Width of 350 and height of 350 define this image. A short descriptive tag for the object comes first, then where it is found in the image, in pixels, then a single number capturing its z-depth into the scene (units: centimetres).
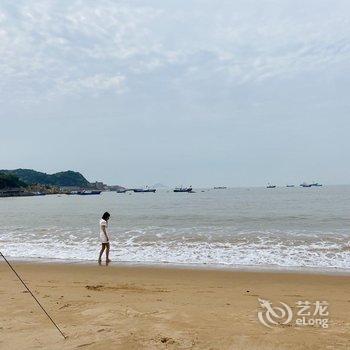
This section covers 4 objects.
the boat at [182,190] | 16123
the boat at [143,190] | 17725
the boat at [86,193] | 16462
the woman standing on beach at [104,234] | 1395
